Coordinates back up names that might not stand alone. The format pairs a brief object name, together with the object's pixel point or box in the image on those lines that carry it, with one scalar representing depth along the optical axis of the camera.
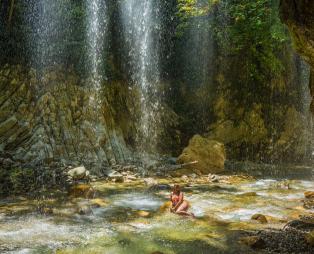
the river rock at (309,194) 11.17
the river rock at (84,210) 9.12
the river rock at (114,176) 14.04
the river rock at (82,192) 10.94
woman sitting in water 9.04
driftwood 16.39
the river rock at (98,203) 10.01
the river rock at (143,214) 9.14
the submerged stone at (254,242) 6.45
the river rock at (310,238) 6.33
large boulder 16.52
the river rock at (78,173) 13.25
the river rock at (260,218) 8.34
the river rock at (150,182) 13.63
